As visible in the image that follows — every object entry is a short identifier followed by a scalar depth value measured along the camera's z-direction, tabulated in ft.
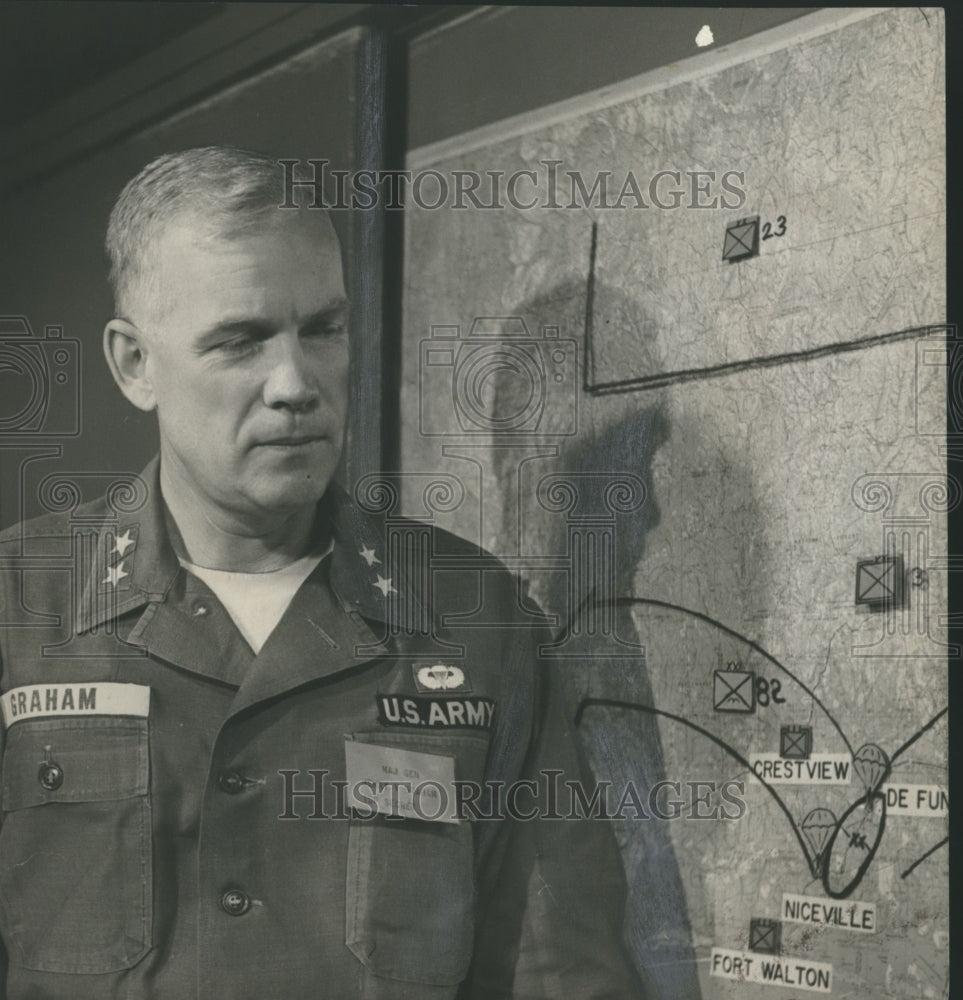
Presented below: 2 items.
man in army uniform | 7.35
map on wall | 7.45
